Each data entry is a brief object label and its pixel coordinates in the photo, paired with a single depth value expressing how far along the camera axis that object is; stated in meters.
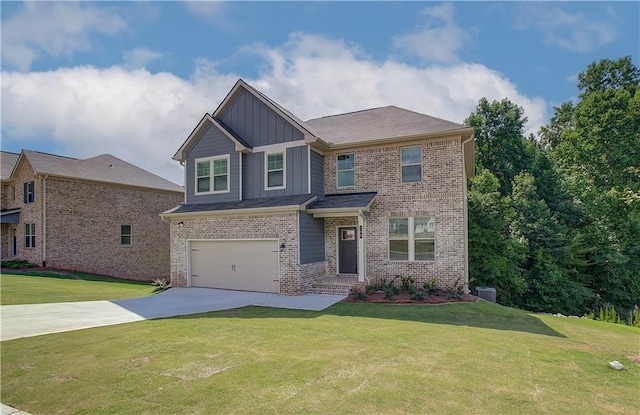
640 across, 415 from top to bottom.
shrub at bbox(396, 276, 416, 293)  12.76
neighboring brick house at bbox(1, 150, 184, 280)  20.81
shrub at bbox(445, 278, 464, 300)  11.95
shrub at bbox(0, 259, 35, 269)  20.09
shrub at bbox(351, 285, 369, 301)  12.05
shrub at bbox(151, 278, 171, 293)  15.59
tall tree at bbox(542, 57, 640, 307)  21.12
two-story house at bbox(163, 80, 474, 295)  13.43
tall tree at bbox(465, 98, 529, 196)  26.05
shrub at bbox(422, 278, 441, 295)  12.44
